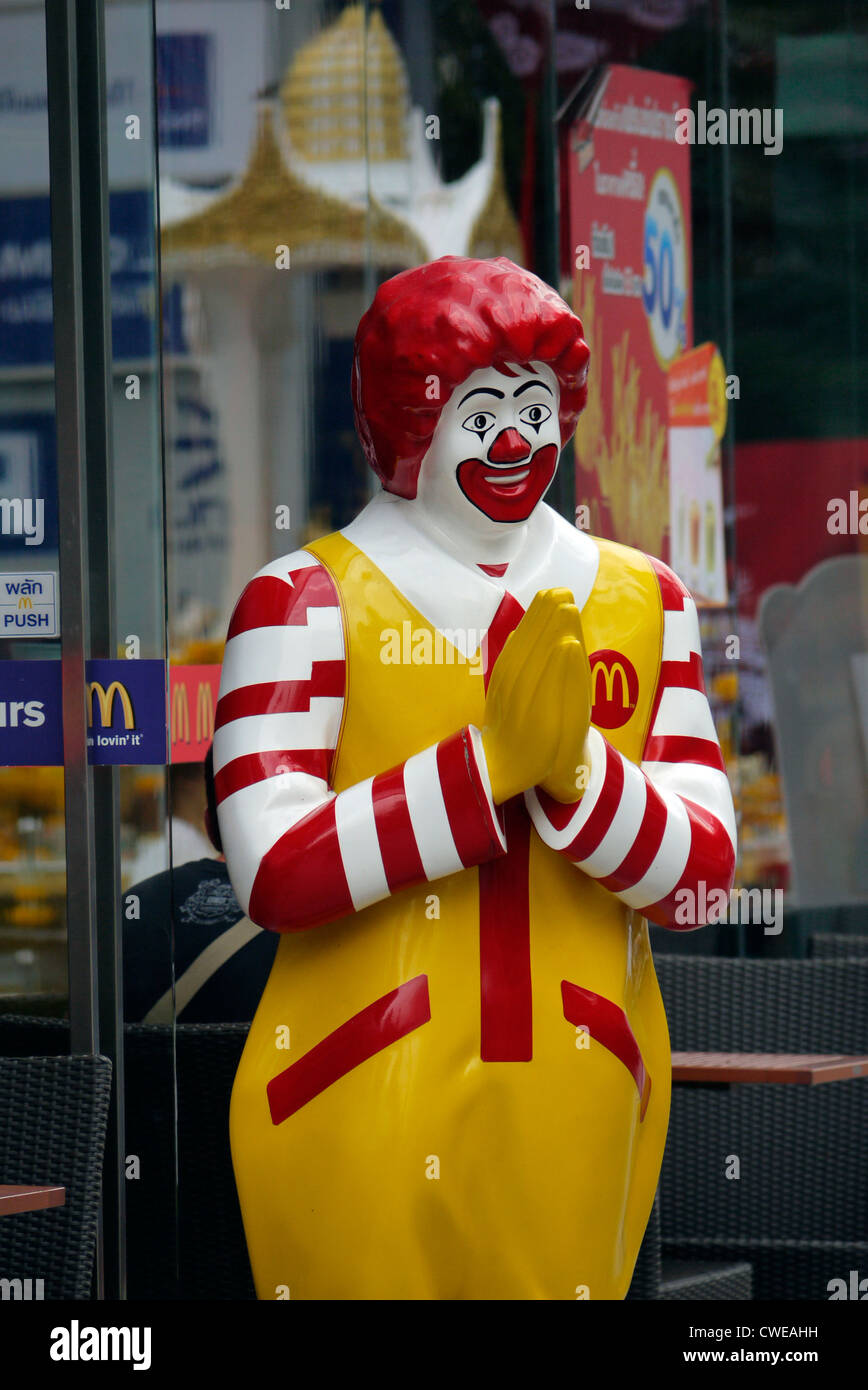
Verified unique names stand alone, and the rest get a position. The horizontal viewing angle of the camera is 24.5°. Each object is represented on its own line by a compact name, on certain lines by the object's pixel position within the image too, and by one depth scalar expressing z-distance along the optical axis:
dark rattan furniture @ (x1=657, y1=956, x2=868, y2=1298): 5.02
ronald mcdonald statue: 2.86
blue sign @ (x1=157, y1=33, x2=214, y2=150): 4.82
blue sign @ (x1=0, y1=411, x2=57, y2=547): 4.22
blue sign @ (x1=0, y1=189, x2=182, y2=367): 4.26
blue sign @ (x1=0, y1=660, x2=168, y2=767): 4.09
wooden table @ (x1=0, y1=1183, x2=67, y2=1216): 3.32
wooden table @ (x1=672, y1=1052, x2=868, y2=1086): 4.33
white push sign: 4.13
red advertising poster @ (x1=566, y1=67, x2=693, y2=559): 6.10
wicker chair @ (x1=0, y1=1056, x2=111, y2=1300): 3.65
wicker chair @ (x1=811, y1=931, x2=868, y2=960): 5.73
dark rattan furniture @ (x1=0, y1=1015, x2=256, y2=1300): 4.41
